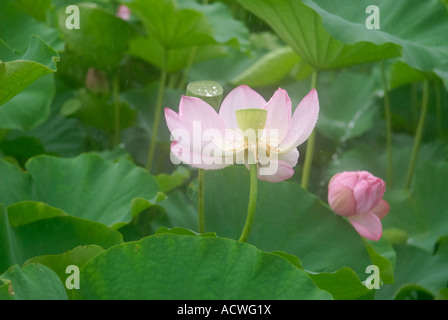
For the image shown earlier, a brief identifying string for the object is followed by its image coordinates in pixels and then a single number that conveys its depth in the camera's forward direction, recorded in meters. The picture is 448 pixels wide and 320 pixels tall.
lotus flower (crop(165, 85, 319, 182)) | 1.68
